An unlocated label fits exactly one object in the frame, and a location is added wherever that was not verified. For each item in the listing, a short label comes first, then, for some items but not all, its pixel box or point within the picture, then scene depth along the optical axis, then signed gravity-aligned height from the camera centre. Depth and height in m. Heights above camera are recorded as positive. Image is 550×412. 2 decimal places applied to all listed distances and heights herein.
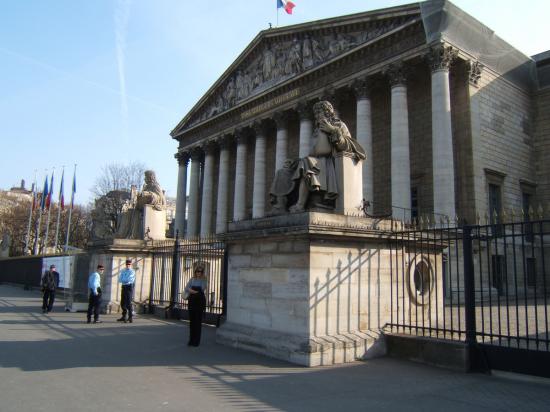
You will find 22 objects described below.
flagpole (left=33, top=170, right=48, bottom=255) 38.84 +6.78
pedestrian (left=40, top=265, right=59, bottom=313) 14.89 -0.56
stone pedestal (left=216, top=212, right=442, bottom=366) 7.36 -0.15
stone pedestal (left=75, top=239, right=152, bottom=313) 14.84 +0.32
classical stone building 22.25 +10.11
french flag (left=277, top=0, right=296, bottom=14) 31.62 +18.44
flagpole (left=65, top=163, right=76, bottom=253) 38.28 +6.88
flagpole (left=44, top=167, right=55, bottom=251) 38.97 +6.31
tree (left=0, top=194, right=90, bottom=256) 59.16 +5.72
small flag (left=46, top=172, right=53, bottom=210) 38.97 +6.34
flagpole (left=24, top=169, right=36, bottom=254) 42.78 +7.35
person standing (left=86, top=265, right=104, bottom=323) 12.20 -0.61
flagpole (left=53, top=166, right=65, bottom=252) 38.59 +6.79
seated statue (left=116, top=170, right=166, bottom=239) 16.38 +2.34
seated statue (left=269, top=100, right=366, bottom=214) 8.33 +1.94
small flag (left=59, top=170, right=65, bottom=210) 38.53 +6.28
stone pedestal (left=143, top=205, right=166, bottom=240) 16.16 +1.82
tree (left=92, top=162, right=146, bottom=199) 49.56 +9.54
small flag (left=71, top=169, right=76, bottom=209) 38.31 +6.84
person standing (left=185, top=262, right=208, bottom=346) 8.81 -0.49
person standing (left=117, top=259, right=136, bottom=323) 12.41 -0.47
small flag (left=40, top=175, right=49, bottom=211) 38.84 +6.52
